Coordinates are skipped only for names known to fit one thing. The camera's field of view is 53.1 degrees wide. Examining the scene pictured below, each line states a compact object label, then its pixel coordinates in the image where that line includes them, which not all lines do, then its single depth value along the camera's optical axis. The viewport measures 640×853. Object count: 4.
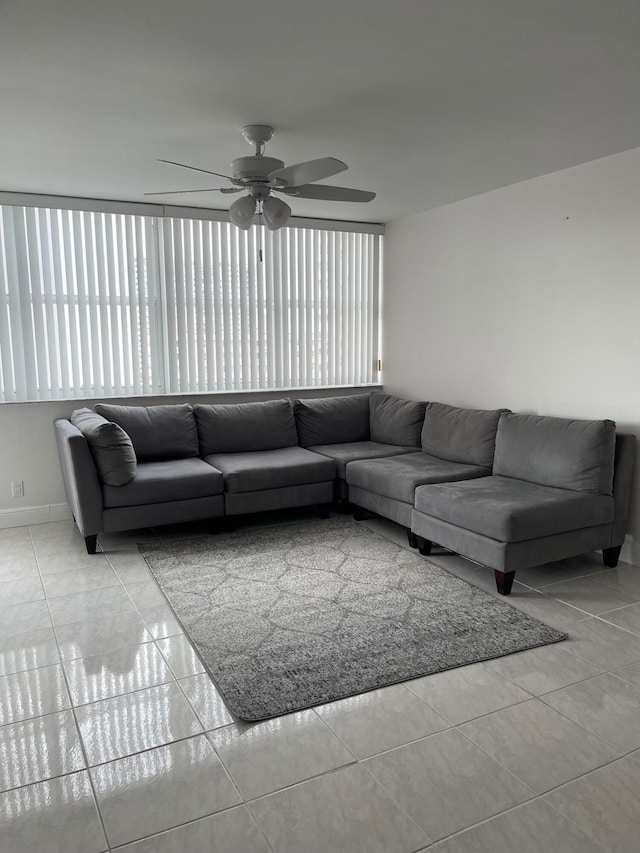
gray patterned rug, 2.71
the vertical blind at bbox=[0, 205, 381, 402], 4.92
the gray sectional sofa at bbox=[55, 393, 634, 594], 3.69
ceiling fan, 3.19
